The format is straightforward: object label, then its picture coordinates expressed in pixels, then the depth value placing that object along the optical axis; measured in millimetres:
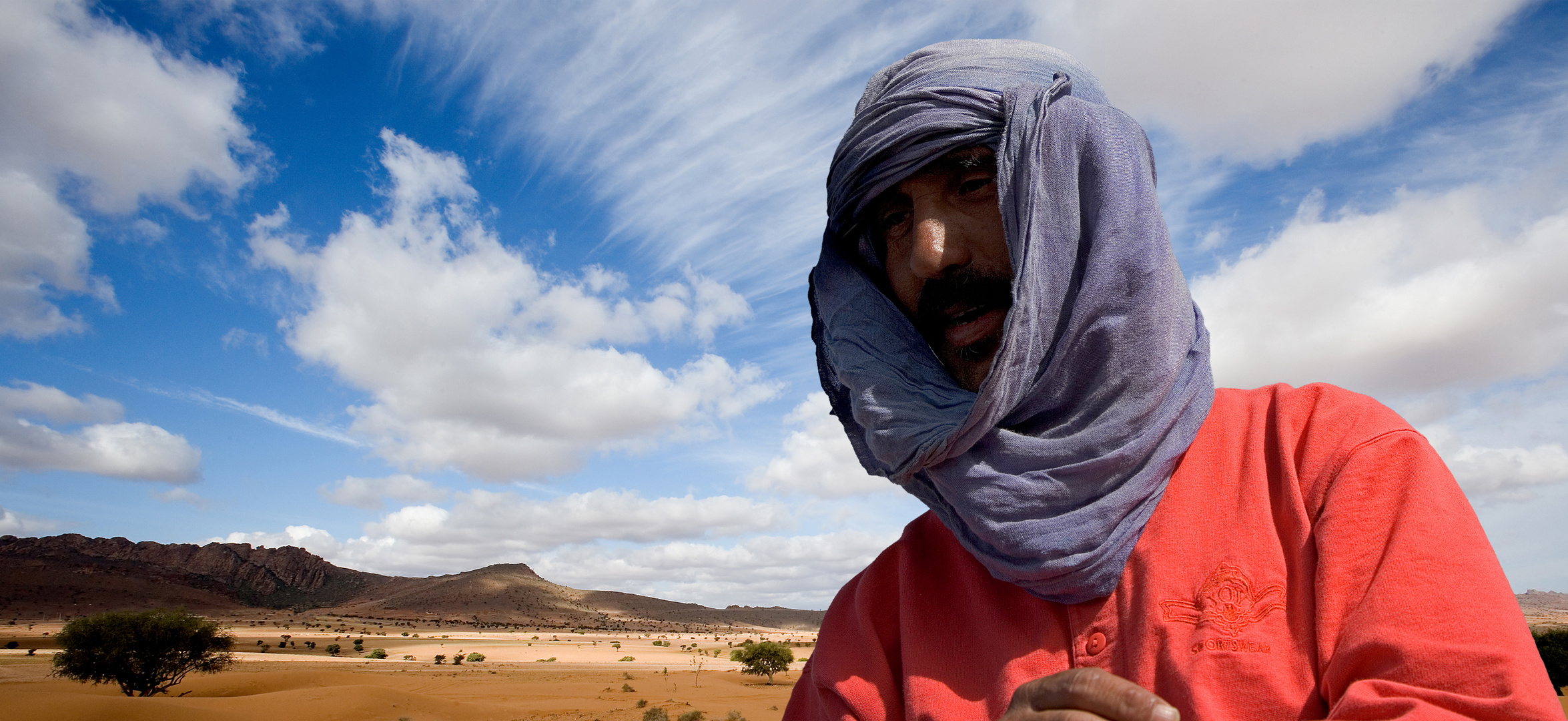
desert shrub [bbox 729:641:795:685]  30969
